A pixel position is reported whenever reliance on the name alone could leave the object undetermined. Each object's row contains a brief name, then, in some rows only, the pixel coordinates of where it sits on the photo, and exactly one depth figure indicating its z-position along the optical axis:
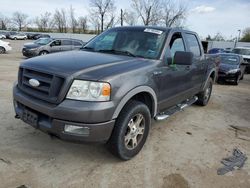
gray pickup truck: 2.11
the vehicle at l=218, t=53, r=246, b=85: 8.44
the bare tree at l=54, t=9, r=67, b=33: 56.42
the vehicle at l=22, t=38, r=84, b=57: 12.26
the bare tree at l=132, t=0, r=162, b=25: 34.84
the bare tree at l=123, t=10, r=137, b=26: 36.50
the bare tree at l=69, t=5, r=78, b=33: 54.55
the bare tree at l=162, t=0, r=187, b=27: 34.35
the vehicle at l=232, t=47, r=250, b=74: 12.92
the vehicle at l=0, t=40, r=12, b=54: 15.58
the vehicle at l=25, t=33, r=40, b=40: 40.79
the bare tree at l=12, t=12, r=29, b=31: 68.55
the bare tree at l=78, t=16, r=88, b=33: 54.30
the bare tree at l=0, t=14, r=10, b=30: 64.85
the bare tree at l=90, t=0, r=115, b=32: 42.26
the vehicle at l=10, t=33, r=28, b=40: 38.07
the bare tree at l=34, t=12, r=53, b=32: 61.99
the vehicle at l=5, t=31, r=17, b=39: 39.04
